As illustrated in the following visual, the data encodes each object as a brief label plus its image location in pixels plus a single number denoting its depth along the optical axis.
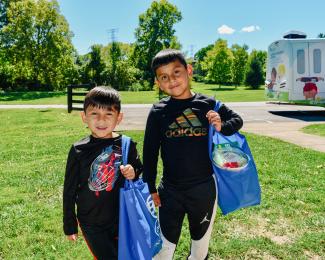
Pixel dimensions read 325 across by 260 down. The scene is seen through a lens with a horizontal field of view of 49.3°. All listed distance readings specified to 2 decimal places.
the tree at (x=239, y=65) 48.75
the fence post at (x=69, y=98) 15.42
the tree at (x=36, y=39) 35.09
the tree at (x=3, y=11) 42.52
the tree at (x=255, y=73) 46.53
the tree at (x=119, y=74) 43.56
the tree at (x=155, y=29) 54.75
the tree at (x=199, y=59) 77.82
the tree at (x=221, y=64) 46.34
